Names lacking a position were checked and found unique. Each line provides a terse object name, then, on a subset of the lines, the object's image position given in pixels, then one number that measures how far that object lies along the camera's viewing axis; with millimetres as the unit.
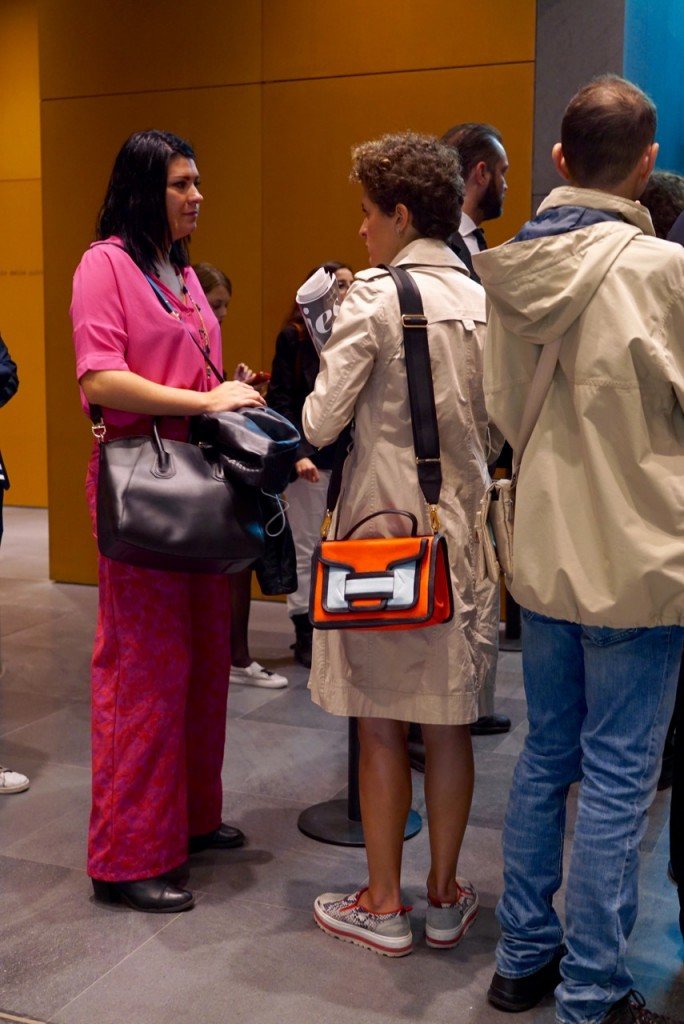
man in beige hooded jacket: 2020
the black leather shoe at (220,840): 3150
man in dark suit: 4078
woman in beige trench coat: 2465
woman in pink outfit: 2660
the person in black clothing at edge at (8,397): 3441
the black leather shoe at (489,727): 4195
